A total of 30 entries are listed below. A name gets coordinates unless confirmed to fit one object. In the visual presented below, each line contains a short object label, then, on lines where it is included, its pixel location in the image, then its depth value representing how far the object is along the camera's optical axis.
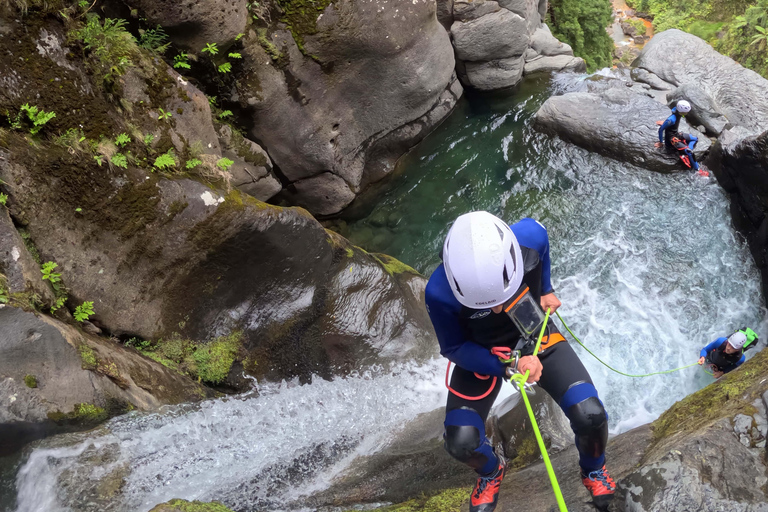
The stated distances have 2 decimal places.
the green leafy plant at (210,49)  7.44
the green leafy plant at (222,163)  6.57
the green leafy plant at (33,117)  5.03
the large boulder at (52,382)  3.92
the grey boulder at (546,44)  13.41
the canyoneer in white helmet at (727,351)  6.13
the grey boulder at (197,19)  6.69
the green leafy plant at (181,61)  7.30
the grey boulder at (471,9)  11.33
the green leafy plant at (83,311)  5.17
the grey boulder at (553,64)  13.19
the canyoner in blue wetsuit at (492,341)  2.82
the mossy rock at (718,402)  3.44
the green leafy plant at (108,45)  5.68
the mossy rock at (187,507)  3.18
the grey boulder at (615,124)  10.02
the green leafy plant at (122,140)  5.65
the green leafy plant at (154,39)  6.73
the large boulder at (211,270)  5.21
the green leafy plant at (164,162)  5.82
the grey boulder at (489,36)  11.47
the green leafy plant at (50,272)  4.94
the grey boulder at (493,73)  12.06
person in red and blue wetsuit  9.39
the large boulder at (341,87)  8.45
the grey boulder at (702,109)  10.79
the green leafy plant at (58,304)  4.87
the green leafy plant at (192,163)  6.12
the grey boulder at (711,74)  11.13
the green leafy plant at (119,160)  5.44
